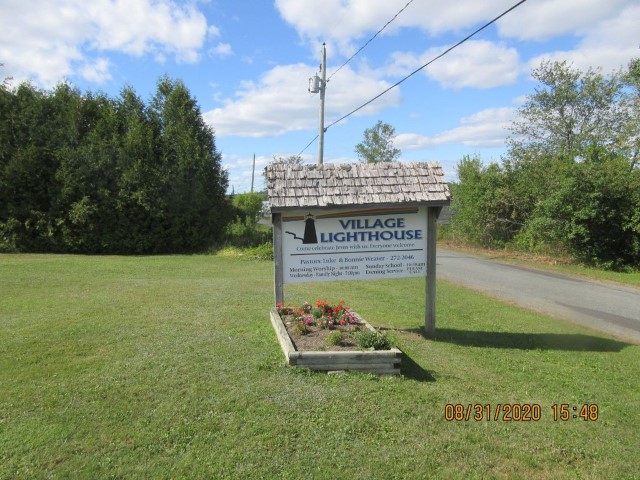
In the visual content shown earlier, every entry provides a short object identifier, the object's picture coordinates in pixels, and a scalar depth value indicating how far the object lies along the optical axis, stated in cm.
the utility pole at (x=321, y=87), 2178
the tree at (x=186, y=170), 2309
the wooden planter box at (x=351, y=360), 554
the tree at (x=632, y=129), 2097
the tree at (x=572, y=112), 2705
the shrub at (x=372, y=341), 577
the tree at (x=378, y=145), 4806
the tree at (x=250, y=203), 2929
